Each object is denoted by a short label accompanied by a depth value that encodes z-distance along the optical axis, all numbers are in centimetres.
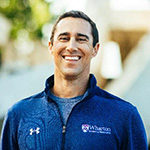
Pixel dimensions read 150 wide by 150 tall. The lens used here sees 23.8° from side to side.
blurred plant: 1769
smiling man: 257
